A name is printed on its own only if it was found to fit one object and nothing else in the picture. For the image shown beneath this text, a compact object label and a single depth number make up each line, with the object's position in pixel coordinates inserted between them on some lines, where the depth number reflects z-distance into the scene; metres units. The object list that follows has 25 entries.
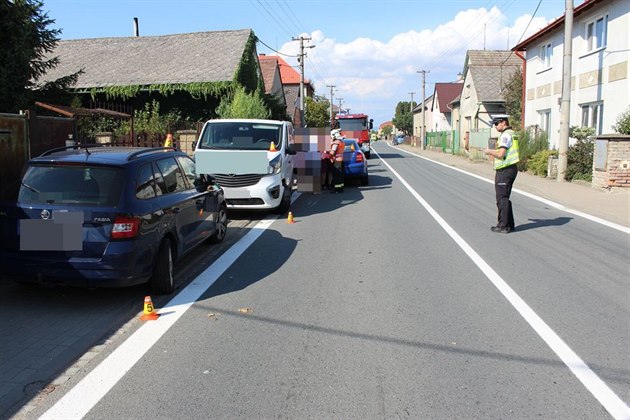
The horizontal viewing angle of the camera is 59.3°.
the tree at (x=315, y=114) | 52.18
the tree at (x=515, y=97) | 34.09
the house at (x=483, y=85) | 39.59
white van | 10.87
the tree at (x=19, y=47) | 11.47
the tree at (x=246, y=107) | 22.08
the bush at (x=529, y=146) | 22.81
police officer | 9.30
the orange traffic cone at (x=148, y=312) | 5.17
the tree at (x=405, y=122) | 98.50
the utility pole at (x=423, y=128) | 59.10
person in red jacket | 16.08
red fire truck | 34.46
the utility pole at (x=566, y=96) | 17.19
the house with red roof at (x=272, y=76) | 45.09
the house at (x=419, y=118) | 75.62
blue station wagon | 5.19
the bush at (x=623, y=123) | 15.93
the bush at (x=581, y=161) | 17.30
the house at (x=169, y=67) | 27.75
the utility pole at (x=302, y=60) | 39.80
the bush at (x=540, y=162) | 20.19
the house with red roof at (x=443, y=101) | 61.68
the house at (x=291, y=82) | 77.35
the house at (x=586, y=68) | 17.70
